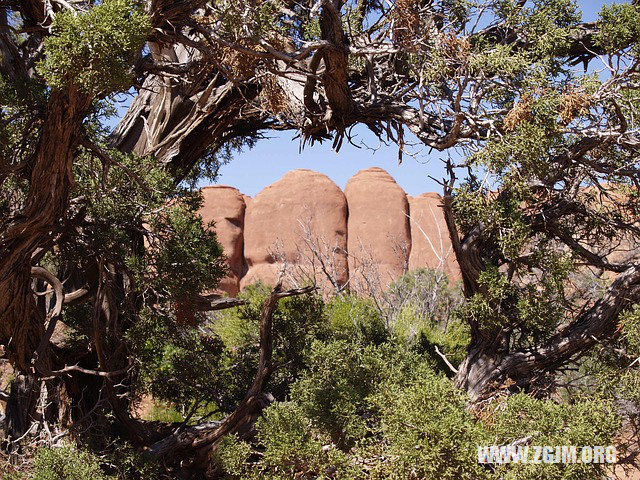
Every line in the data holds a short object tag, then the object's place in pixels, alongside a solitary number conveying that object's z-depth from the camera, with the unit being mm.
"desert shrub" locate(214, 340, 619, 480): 5160
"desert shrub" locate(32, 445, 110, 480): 5988
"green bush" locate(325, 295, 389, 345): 9672
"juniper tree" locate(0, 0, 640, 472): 5953
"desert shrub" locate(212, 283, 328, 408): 8570
